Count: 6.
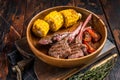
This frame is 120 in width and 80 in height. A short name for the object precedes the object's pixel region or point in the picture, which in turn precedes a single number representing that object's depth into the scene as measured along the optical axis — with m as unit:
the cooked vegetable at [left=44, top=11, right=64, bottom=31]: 0.95
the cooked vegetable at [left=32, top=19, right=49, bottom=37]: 0.93
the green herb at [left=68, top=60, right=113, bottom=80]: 0.94
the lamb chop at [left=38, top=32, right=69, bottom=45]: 0.92
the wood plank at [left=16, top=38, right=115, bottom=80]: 0.91
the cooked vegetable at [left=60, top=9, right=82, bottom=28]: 0.97
